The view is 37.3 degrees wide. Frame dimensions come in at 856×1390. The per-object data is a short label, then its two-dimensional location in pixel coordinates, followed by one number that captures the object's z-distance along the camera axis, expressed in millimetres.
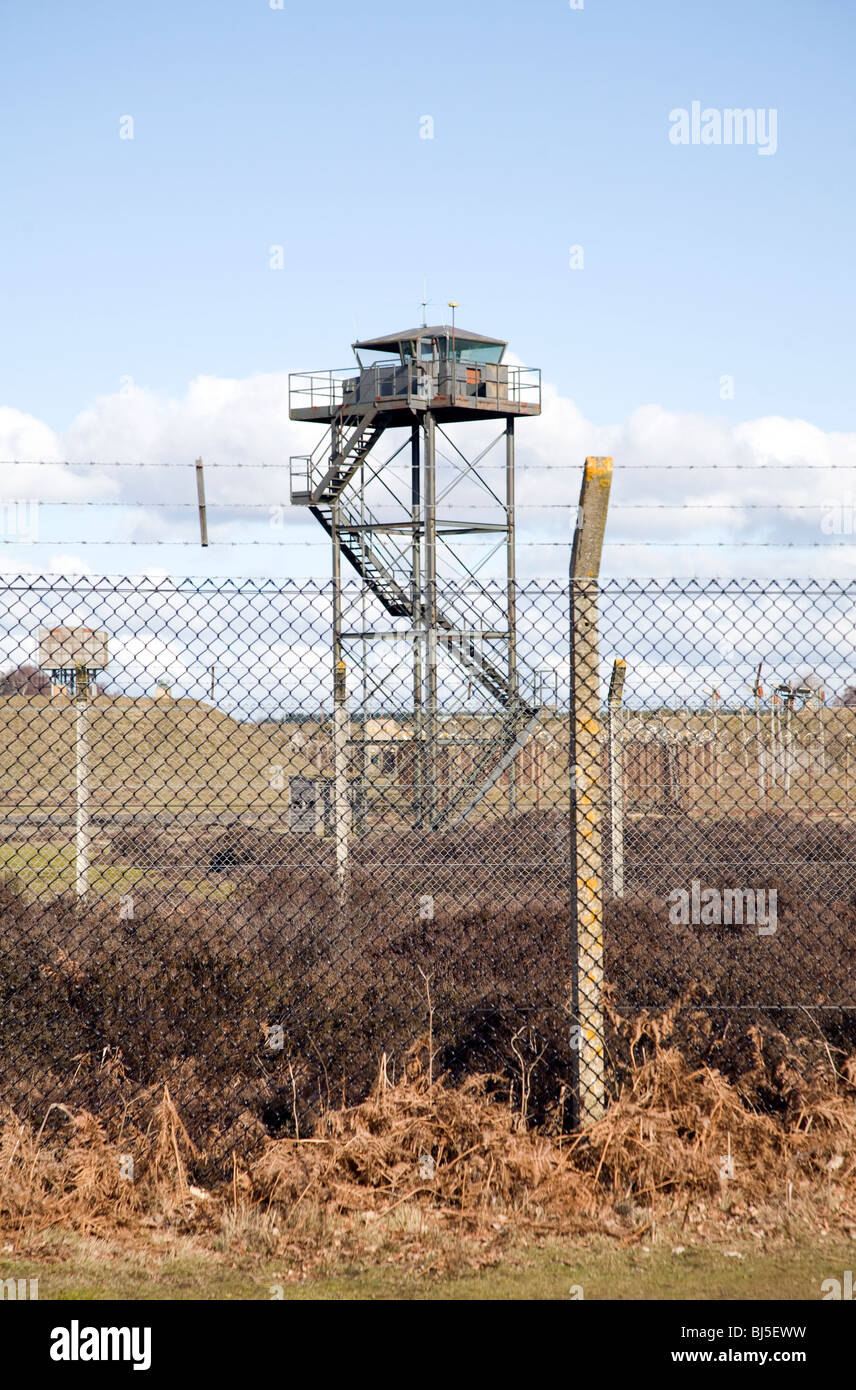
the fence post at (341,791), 10062
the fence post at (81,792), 10992
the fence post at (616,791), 10742
